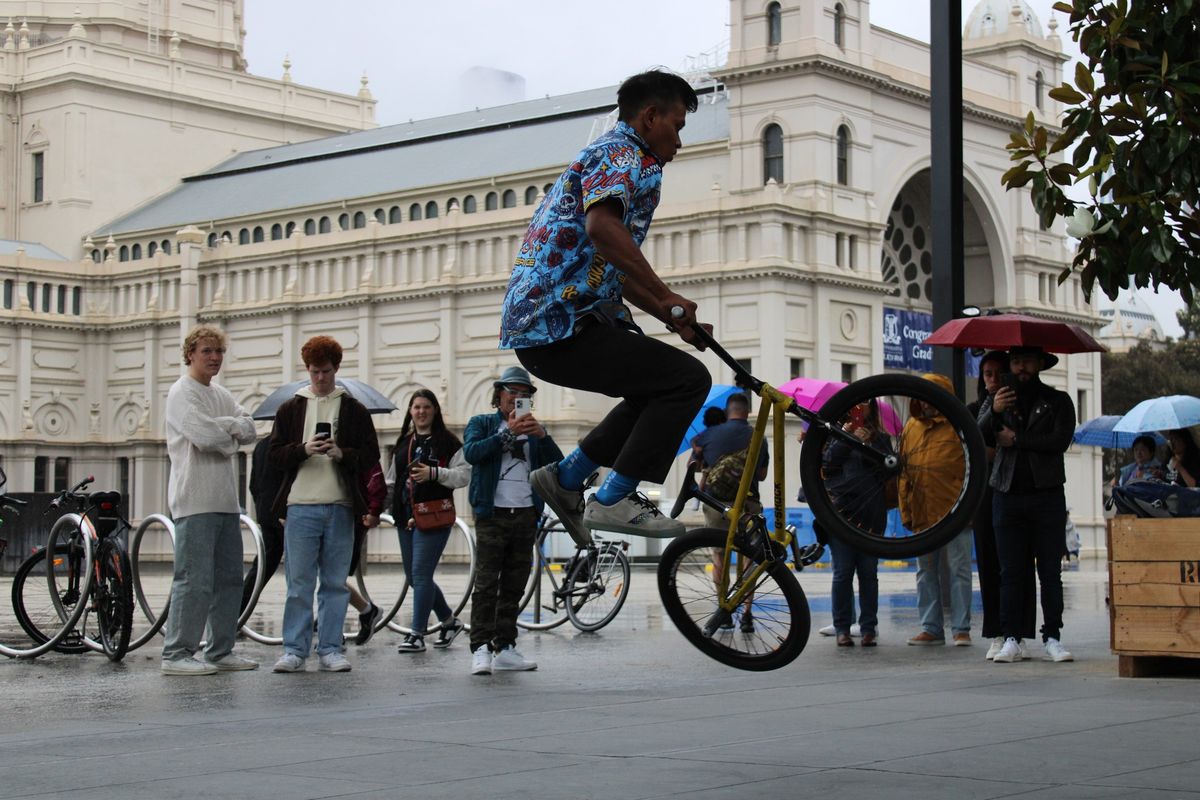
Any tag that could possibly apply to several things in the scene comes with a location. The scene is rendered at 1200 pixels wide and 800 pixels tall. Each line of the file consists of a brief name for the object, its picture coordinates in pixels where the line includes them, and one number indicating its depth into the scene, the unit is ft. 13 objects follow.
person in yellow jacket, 22.27
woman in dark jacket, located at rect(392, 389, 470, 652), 44.47
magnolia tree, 29.19
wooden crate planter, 33.91
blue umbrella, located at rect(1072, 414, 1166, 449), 80.71
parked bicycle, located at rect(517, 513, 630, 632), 52.85
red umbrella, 36.70
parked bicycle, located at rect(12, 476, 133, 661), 41.47
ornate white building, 164.76
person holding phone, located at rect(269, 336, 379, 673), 38.88
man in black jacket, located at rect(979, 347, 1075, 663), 38.04
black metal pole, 47.37
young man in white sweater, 37.88
